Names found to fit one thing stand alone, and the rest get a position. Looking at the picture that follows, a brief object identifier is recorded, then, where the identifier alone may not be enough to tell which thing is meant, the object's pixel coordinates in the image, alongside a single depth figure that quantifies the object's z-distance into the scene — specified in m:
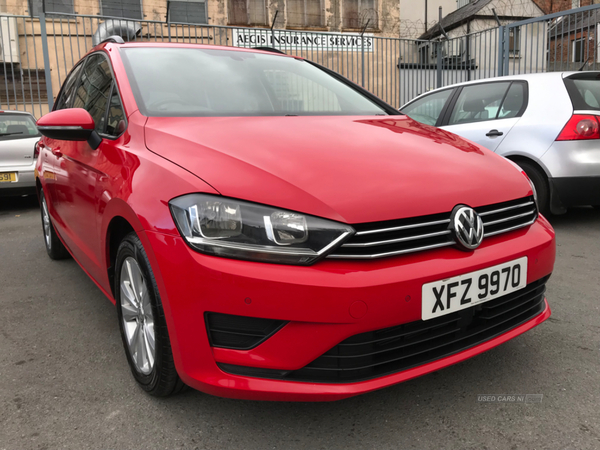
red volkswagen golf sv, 1.55
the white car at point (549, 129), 4.31
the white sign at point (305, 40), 11.65
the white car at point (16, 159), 6.52
